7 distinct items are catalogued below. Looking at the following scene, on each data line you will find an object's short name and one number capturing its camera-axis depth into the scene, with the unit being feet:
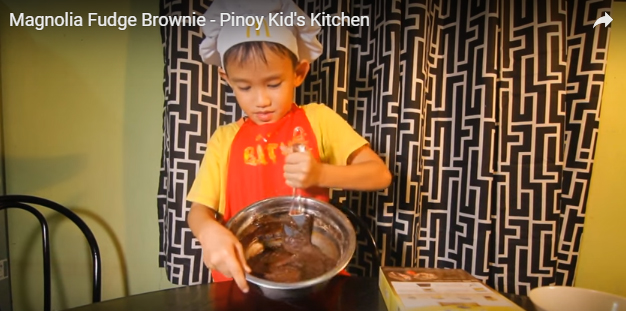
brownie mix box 1.52
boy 1.98
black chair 2.35
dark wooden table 1.67
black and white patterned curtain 2.58
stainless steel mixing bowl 1.86
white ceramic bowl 2.14
